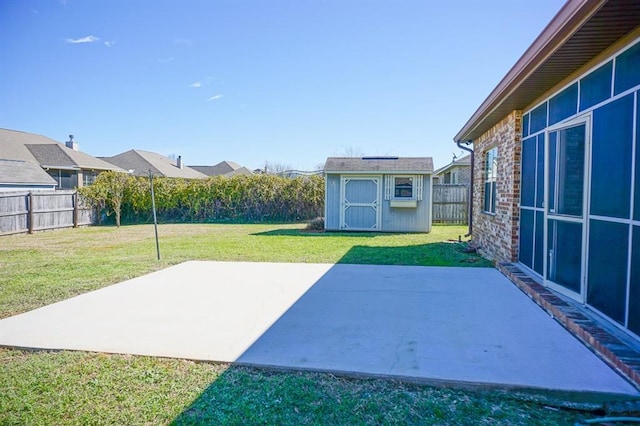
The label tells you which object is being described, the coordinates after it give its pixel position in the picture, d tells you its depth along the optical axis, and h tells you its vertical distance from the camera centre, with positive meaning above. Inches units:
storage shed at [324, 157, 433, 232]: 501.0 +0.8
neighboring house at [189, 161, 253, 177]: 1449.3 +109.4
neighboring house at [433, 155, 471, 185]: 841.0 +61.3
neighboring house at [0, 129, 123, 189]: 839.1 +88.5
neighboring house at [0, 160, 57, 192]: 604.7 +30.4
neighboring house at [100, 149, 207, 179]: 1097.5 +100.0
